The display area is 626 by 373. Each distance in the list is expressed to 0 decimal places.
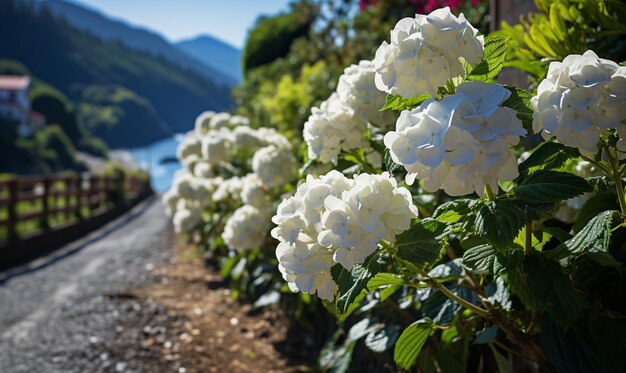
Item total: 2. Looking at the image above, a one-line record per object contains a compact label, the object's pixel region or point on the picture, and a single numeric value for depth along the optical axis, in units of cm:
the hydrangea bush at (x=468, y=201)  94
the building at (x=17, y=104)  8550
